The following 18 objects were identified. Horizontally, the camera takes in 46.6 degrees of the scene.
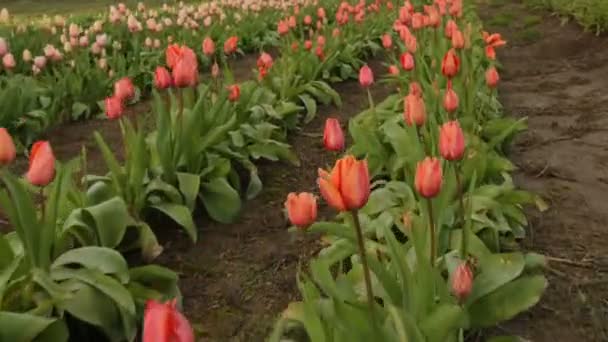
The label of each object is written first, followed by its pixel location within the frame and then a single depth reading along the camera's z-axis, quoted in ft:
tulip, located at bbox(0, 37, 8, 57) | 17.06
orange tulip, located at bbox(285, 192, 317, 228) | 5.81
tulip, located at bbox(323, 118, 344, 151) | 7.14
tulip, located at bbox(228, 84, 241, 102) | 12.67
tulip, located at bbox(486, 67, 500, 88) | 11.05
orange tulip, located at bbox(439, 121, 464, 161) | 6.36
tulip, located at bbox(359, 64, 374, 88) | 10.89
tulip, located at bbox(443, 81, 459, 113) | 9.09
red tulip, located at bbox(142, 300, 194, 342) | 3.34
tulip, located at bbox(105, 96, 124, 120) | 9.71
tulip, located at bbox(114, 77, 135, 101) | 10.18
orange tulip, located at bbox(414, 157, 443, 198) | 5.57
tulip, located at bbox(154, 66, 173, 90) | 10.14
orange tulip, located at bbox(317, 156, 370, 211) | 4.84
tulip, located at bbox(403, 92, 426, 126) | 8.41
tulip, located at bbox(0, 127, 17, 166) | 6.64
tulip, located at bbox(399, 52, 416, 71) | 11.73
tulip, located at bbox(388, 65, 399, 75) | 15.02
